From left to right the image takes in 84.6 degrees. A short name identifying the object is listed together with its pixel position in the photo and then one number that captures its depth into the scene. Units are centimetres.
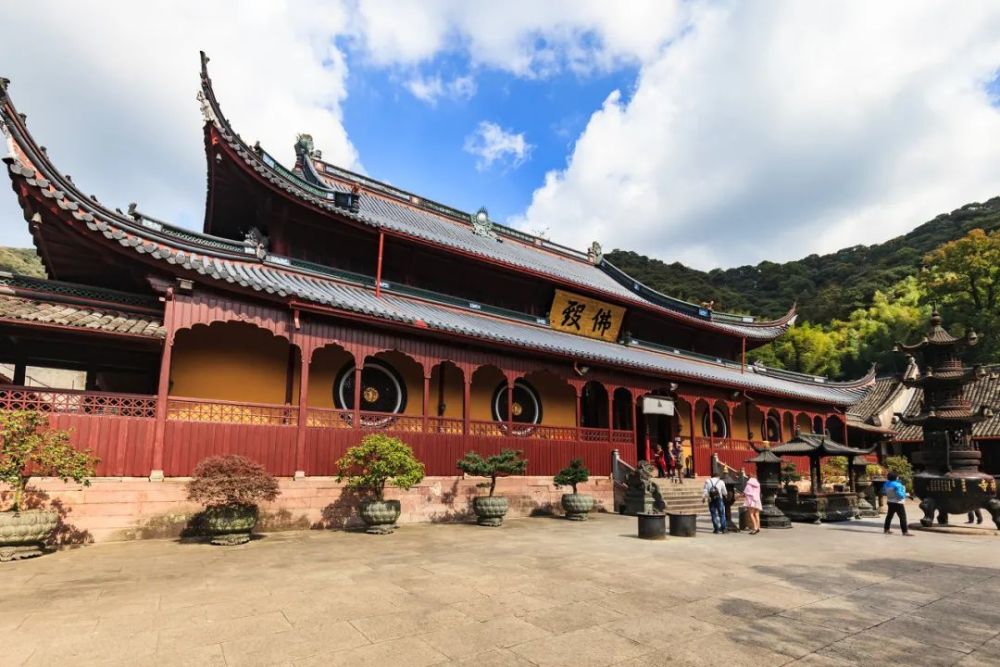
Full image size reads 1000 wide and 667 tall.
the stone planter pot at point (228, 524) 877
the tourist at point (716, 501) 1188
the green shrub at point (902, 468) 2211
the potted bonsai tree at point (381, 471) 1049
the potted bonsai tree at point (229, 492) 863
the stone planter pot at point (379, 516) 1052
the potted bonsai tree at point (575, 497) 1379
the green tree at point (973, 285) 3897
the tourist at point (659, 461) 1928
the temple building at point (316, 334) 967
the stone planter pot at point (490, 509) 1207
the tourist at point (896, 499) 1186
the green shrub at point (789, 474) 2077
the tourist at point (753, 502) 1216
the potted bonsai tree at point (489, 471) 1209
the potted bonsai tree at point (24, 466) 740
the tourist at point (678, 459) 1798
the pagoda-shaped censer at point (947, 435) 1239
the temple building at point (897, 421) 2611
